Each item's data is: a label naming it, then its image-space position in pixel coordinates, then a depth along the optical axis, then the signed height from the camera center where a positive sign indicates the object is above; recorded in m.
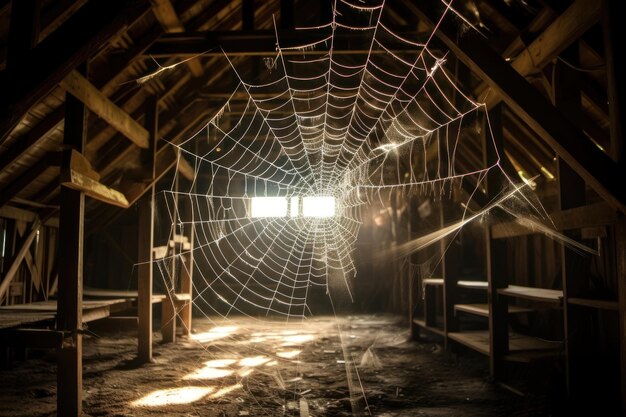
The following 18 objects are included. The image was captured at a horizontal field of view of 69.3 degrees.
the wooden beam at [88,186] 4.34 +0.54
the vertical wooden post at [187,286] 9.27 -1.01
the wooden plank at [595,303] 3.55 -0.57
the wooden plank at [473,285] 6.77 -0.78
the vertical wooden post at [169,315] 8.30 -1.49
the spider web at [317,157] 6.77 +1.79
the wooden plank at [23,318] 4.72 -0.92
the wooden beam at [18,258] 7.23 -0.33
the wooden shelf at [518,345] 5.38 -1.48
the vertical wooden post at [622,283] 3.03 -0.33
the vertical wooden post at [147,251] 6.98 -0.21
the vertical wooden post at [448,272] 7.43 -0.60
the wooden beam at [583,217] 3.55 +0.16
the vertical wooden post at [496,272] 5.64 -0.47
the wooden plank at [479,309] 6.25 -1.07
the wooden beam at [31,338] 4.34 -0.96
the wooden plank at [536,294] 4.84 -0.68
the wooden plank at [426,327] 7.86 -1.67
